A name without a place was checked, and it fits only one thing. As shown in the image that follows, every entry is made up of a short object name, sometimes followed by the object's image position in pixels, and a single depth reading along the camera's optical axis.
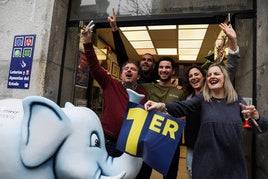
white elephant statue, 0.98
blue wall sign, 2.47
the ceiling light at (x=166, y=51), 5.36
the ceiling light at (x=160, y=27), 3.99
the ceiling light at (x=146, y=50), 5.38
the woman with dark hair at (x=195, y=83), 1.57
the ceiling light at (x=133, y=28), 4.04
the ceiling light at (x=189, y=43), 4.77
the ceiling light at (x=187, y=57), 5.99
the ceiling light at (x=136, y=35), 4.25
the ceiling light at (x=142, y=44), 4.87
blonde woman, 1.26
